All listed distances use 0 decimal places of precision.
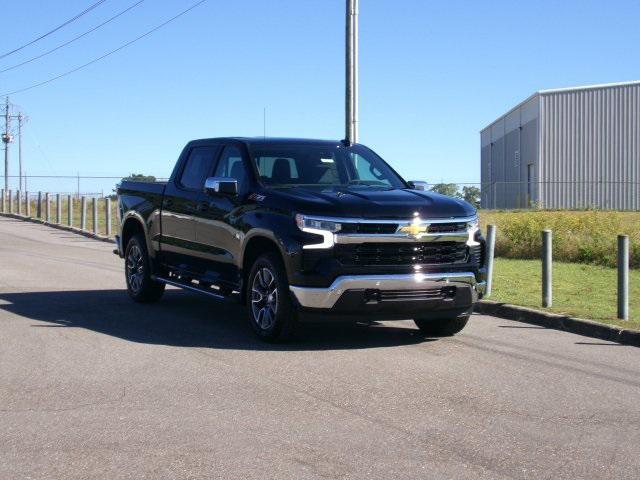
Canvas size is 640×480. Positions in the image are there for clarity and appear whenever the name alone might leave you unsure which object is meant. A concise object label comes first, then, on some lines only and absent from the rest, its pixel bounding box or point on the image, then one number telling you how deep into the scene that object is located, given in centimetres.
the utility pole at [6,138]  7512
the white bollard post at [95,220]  2719
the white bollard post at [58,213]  3163
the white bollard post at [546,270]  1162
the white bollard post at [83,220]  2888
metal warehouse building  4816
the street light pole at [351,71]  1830
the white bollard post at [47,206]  3315
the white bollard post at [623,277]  1055
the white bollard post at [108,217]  2627
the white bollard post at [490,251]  1292
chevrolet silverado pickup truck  865
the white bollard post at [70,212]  3036
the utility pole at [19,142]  8294
